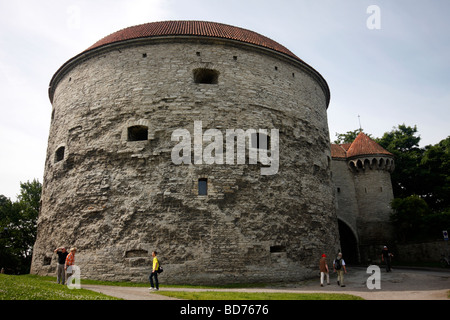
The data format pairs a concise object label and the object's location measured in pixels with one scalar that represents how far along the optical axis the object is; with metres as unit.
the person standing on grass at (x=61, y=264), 9.34
